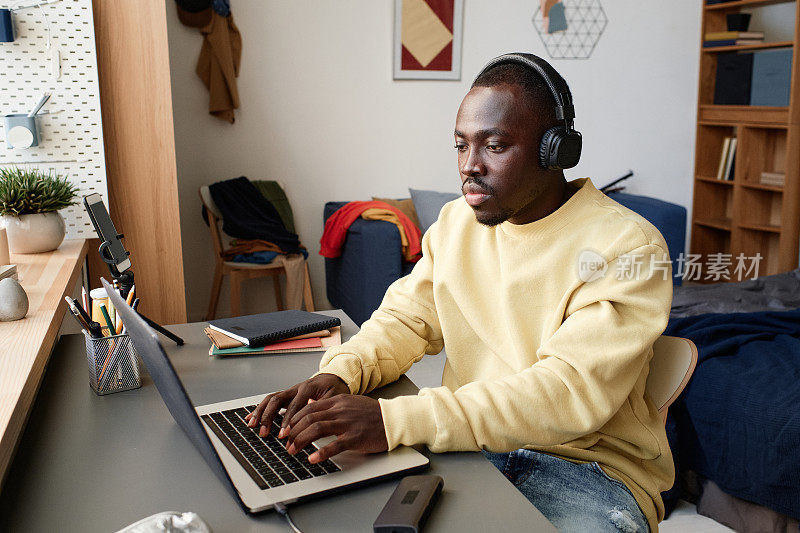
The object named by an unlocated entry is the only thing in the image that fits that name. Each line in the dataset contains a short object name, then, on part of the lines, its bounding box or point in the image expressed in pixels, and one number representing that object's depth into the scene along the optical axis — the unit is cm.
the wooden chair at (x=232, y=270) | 383
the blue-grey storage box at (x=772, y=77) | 440
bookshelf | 443
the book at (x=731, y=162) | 490
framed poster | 429
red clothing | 373
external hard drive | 79
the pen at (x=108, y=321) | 126
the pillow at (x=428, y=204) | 404
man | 102
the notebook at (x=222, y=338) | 142
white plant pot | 202
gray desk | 83
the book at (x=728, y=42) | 471
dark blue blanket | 198
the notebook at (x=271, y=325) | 142
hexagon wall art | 464
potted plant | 204
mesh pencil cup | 120
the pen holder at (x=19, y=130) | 234
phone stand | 143
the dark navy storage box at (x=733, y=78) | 466
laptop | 83
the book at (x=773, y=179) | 453
